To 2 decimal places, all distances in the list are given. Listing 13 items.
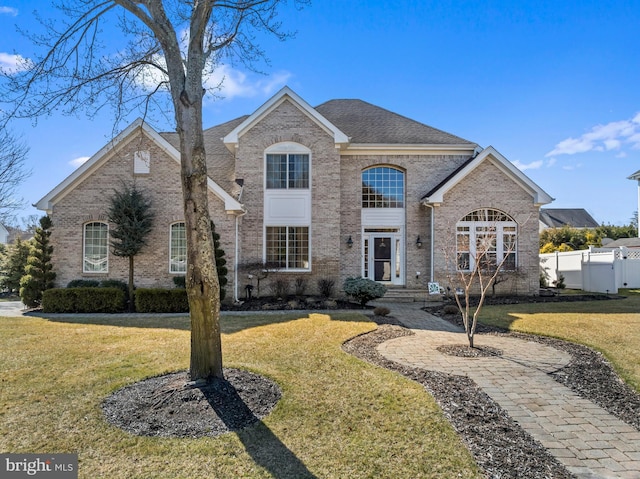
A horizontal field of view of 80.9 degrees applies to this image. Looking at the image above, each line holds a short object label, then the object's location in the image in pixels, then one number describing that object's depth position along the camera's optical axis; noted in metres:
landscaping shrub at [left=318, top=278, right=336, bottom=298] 16.06
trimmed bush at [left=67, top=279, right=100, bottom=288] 14.08
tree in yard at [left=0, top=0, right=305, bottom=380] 5.30
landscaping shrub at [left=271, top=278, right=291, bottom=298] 16.03
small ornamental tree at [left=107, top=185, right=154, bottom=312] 13.94
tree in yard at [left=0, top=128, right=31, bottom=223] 16.84
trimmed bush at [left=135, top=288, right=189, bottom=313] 13.33
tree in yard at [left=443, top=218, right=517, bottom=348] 16.19
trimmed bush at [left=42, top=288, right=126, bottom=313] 13.35
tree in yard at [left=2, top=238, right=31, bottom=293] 20.31
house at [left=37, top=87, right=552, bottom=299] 14.70
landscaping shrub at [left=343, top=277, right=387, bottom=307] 14.00
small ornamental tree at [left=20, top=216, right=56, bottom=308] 13.82
